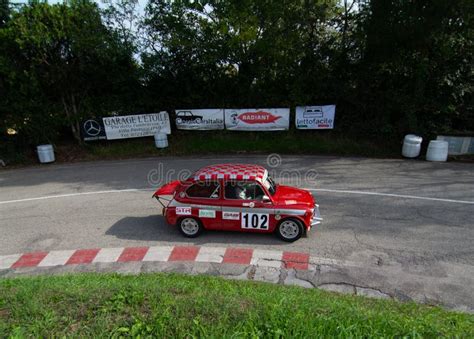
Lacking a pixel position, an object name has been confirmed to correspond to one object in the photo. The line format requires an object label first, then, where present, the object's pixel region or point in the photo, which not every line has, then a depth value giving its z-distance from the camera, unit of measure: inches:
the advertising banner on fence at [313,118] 628.8
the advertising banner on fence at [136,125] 650.2
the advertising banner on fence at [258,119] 636.1
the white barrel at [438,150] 513.3
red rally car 283.3
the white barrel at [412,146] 531.5
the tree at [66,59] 559.5
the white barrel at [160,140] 629.6
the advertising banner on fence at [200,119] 658.8
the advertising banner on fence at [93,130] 648.4
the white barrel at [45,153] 593.9
